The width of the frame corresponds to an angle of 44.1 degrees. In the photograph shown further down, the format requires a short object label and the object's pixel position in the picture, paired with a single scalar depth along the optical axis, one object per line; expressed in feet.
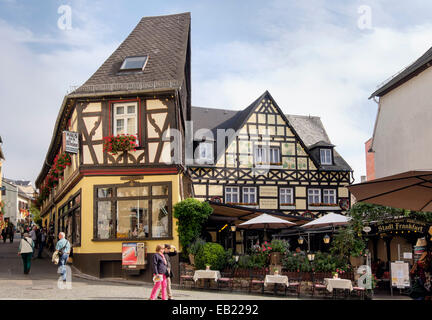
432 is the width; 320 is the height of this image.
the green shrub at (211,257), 53.47
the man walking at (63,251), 45.87
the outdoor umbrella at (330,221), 62.39
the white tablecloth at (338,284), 46.37
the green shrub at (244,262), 53.16
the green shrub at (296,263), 51.11
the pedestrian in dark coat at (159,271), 37.47
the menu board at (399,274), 50.83
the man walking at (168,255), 39.46
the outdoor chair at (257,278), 50.90
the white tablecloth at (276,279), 48.80
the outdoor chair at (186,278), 53.61
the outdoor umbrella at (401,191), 24.42
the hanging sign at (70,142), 57.21
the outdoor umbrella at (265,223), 63.98
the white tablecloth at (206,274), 50.90
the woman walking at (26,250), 52.48
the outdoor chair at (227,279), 51.60
